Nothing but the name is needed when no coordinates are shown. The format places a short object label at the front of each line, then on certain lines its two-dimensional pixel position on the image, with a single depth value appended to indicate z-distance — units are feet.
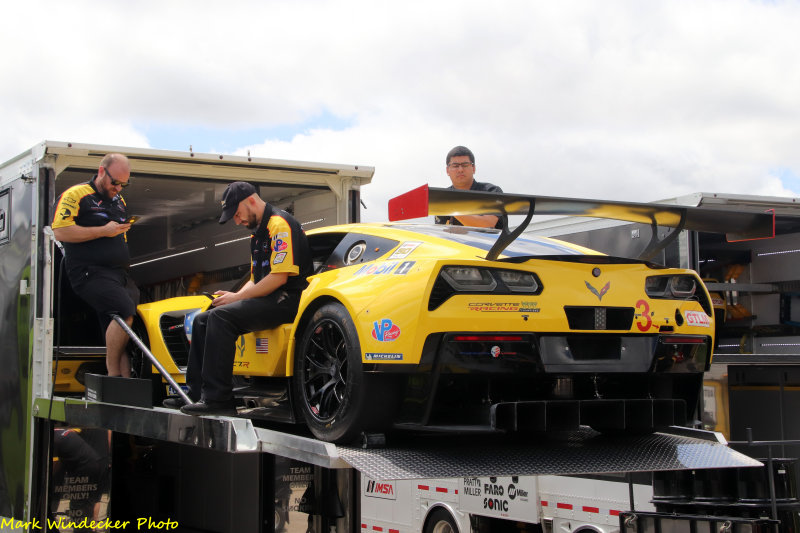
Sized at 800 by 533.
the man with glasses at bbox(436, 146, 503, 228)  20.62
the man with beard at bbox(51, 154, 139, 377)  20.25
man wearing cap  16.21
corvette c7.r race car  13.44
